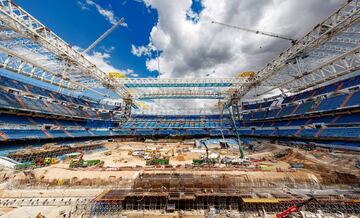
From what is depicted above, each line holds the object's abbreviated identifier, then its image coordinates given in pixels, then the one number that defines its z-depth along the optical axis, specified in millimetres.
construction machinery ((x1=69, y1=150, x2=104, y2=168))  24297
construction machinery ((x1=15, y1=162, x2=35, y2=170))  22391
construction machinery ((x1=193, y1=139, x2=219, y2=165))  26719
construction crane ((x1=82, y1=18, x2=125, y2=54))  54353
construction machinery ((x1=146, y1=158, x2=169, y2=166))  26734
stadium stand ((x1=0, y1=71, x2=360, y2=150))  31484
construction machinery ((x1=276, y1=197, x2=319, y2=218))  13633
